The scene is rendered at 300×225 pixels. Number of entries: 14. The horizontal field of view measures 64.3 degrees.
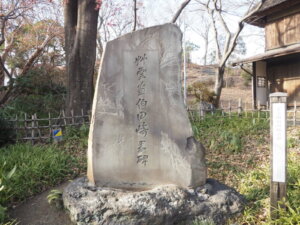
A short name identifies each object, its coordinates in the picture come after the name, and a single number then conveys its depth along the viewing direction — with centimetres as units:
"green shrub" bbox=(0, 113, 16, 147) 623
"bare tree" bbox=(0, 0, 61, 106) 953
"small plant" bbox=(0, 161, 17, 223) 330
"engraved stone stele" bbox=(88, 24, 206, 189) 357
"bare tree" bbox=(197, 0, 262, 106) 1344
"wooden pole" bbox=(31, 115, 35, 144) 682
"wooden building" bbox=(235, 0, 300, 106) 1151
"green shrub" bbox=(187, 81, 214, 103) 1466
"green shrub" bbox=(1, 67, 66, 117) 989
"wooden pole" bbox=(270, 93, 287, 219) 308
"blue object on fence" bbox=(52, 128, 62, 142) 656
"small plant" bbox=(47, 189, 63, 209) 367
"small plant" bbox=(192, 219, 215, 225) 315
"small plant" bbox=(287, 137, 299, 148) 603
